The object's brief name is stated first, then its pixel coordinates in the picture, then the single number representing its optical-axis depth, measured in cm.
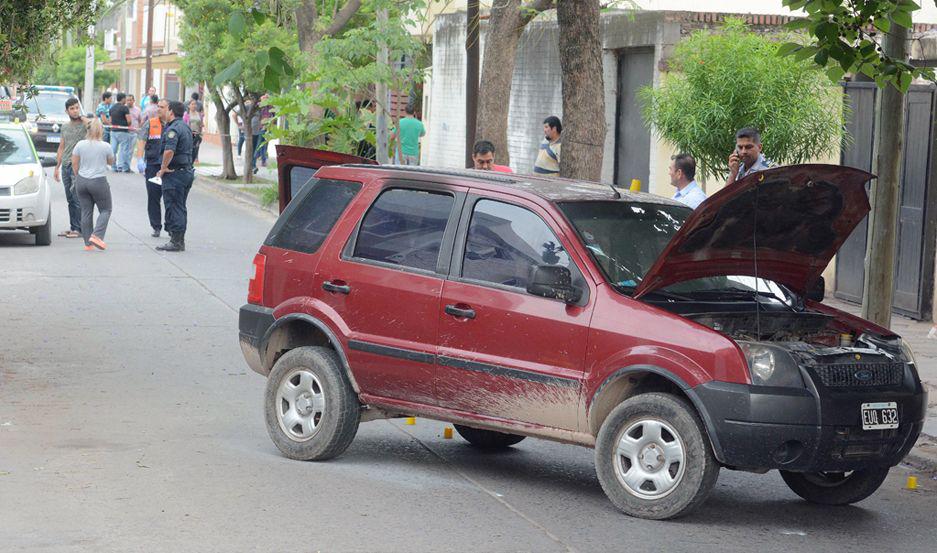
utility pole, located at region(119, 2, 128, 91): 5879
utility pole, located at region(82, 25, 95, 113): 5041
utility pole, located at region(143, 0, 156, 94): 5175
